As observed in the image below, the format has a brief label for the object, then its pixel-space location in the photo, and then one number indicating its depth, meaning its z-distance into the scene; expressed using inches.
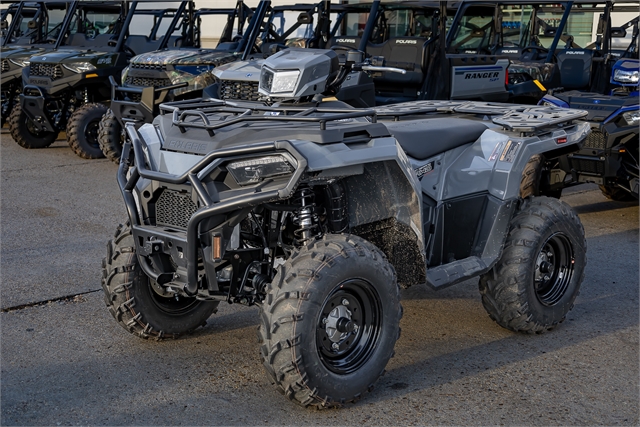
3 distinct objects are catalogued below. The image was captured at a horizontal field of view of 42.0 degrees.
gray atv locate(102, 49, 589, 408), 144.6
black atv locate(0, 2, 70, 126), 523.2
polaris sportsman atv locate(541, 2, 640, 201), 297.1
